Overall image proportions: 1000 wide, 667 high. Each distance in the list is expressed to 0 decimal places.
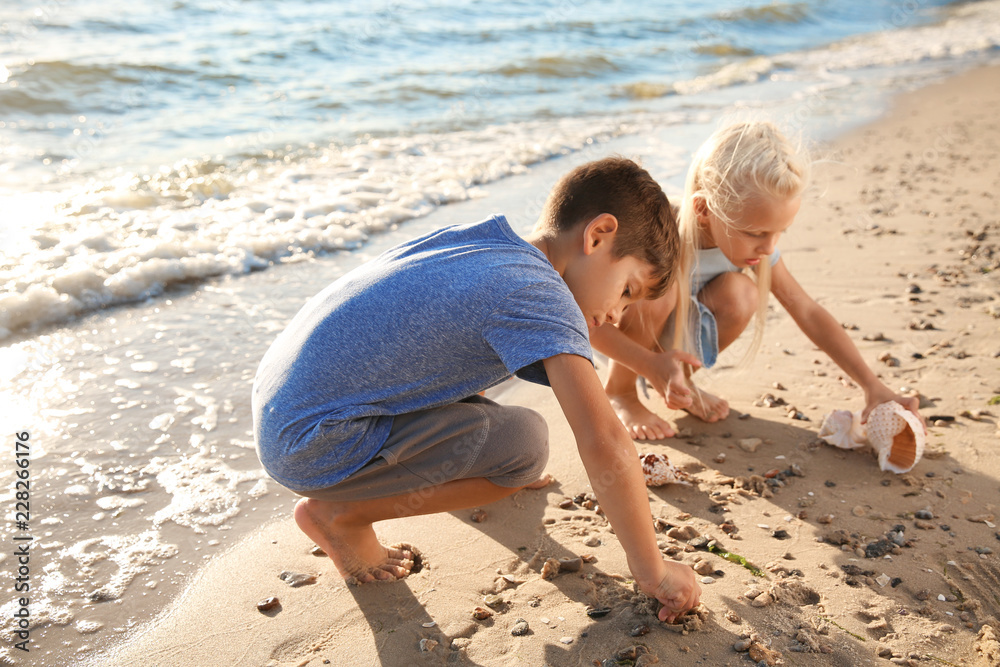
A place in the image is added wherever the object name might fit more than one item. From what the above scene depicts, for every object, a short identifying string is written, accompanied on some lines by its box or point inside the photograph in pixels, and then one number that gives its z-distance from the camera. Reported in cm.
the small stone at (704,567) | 213
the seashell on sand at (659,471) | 256
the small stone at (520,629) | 193
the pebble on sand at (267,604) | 209
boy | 180
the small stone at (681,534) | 230
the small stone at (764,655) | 177
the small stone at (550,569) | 215
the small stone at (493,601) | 206
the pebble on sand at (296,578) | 221
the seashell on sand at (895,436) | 254
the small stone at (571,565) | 217
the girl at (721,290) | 273
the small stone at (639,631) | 188
